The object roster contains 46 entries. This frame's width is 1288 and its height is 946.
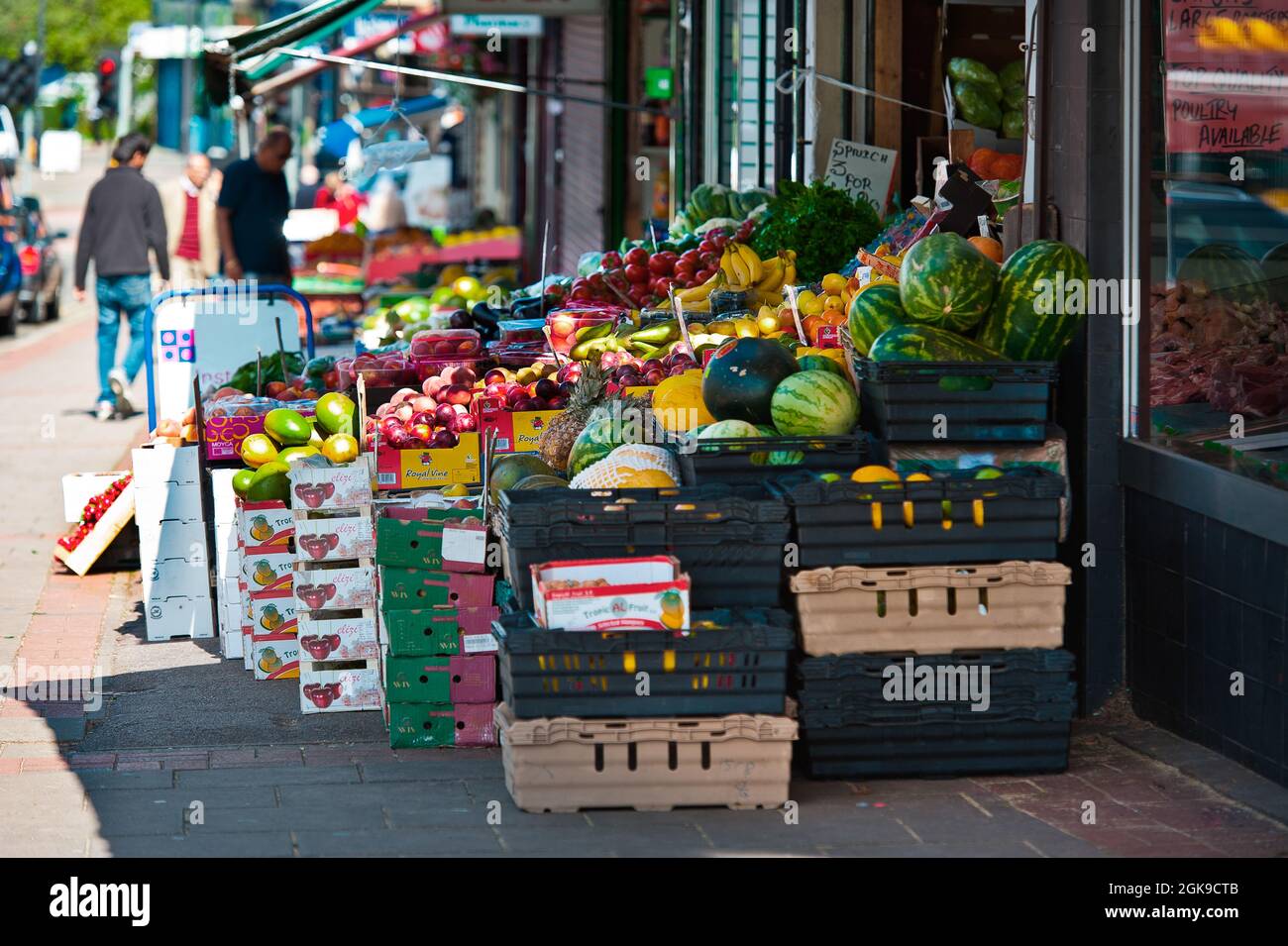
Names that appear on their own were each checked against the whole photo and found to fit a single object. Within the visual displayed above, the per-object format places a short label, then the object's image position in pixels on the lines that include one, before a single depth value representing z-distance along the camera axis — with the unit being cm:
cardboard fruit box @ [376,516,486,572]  1251
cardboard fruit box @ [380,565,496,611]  1255
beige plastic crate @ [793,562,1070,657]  1120
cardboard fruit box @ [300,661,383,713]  1372
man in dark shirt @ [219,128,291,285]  2852
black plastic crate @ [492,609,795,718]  1059
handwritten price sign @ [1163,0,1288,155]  1234
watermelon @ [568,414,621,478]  1344
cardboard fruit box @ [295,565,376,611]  1367
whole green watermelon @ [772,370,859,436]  1214
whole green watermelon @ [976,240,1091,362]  1205
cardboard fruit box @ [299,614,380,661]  1372
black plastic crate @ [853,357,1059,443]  1180
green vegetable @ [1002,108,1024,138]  1822
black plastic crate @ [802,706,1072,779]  1143
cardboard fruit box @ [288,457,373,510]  1370
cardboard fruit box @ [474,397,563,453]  1562
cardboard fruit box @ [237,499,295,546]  1464
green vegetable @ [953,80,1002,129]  1817
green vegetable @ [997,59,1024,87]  1836
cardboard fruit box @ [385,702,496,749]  1259
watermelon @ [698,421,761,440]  1222
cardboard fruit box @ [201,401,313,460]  1636
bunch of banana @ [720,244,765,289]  1803
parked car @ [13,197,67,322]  4716
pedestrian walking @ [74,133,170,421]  2994
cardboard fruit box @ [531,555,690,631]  1062
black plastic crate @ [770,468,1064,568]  1116
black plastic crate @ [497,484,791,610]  1098
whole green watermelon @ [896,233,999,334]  1207
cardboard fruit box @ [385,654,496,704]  1257
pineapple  1452
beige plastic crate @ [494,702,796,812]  1069
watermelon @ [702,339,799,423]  1258
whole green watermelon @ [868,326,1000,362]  1187
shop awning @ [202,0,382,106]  2408
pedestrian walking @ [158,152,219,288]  3781
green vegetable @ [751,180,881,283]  1795
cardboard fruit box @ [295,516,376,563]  1366
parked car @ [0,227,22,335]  4456
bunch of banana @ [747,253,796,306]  1788
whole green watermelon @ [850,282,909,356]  1252
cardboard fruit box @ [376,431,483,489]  1529
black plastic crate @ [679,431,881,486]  1195
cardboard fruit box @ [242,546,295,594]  1464
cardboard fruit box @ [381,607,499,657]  1248
